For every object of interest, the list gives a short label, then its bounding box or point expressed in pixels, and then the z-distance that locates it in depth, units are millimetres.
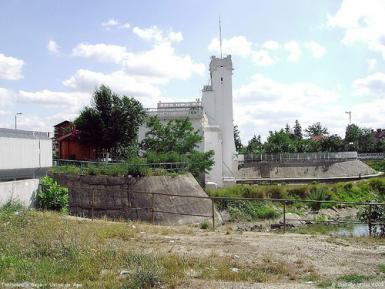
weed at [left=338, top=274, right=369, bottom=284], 8795
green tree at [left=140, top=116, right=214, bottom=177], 36844
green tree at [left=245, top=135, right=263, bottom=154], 86394
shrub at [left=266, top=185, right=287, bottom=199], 43281
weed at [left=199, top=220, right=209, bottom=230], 18422
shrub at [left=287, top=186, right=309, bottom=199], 44988
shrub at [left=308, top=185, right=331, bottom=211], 44750
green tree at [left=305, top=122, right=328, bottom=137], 120300
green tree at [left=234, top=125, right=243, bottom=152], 101481
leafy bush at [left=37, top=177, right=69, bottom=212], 19869
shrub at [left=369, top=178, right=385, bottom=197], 51509
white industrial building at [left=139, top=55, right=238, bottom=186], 47875
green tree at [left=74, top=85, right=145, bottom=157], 39875
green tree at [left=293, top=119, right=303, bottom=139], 121556
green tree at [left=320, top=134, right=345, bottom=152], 91375
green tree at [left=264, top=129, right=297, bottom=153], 81562
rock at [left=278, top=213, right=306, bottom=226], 33147
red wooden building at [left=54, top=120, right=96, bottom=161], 42469
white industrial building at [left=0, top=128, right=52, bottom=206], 18075
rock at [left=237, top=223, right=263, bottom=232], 30961
